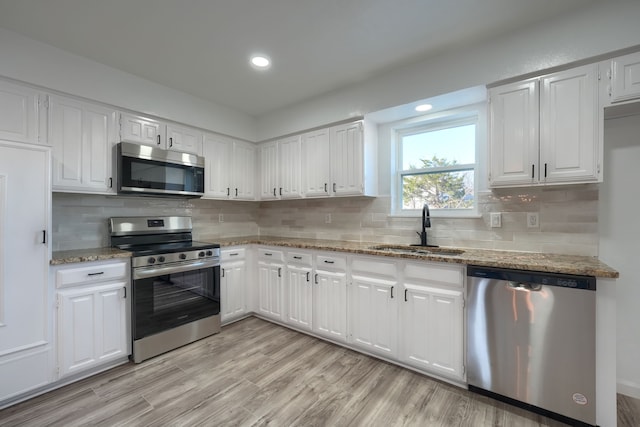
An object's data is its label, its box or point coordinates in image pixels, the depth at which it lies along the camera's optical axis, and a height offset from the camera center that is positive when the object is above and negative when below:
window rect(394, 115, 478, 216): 2.74 +0.49
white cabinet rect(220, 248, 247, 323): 3.18 -0.84
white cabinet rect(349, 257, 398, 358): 2.39 -0.83
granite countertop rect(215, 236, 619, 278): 1.65 -0.33
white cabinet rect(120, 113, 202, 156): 2.76 +0.86
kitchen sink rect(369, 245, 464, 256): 2.56 -0.36
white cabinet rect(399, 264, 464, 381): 2.07 -0.84
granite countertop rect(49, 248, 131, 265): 2.08 -0.35
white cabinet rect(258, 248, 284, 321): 3.22 -0.83
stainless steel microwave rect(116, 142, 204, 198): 2.66 +0.43
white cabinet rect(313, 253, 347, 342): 2.70 -0.85
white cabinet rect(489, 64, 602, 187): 1.88 +0.60
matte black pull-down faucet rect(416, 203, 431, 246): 2.75 -0.09
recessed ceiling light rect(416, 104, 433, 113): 2.66 +1.04
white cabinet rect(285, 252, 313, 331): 2.94 -0.84
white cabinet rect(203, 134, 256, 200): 3.47 +0.60
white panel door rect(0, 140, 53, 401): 1.85 -0.39
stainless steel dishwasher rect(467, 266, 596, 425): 1.65 -0.82
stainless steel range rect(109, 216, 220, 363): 2.46 -0.70
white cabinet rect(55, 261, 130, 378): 2.10 -0.82
